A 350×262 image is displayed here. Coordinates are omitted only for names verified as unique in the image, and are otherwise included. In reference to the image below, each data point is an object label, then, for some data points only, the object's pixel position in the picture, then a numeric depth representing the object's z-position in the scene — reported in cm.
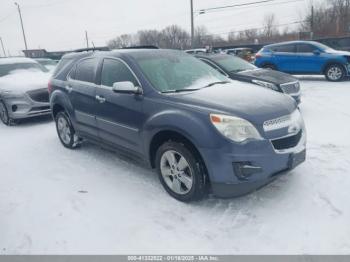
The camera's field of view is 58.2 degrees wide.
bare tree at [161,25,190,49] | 7300
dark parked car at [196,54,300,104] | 735
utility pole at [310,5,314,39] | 4327
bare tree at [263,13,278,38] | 6556
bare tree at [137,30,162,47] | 7074
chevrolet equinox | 317
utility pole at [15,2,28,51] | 4208
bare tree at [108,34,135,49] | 8371
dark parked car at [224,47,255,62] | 2102
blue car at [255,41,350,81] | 1171
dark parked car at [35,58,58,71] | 1591
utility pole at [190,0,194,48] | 2578
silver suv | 770
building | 3581
